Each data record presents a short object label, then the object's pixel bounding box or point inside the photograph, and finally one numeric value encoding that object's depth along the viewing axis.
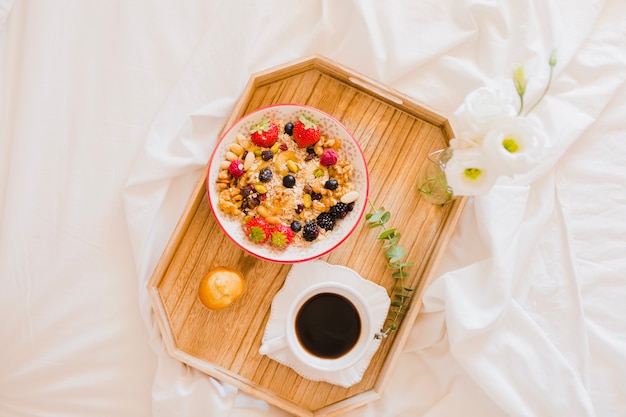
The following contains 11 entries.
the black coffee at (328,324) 1.13
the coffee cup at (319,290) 1.13
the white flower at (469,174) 0.90
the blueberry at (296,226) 1.14
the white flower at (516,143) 0.85
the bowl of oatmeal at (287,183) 1.13
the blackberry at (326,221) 1.13
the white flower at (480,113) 0.88
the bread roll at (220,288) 1.12
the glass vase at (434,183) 1.16
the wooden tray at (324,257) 1.16
